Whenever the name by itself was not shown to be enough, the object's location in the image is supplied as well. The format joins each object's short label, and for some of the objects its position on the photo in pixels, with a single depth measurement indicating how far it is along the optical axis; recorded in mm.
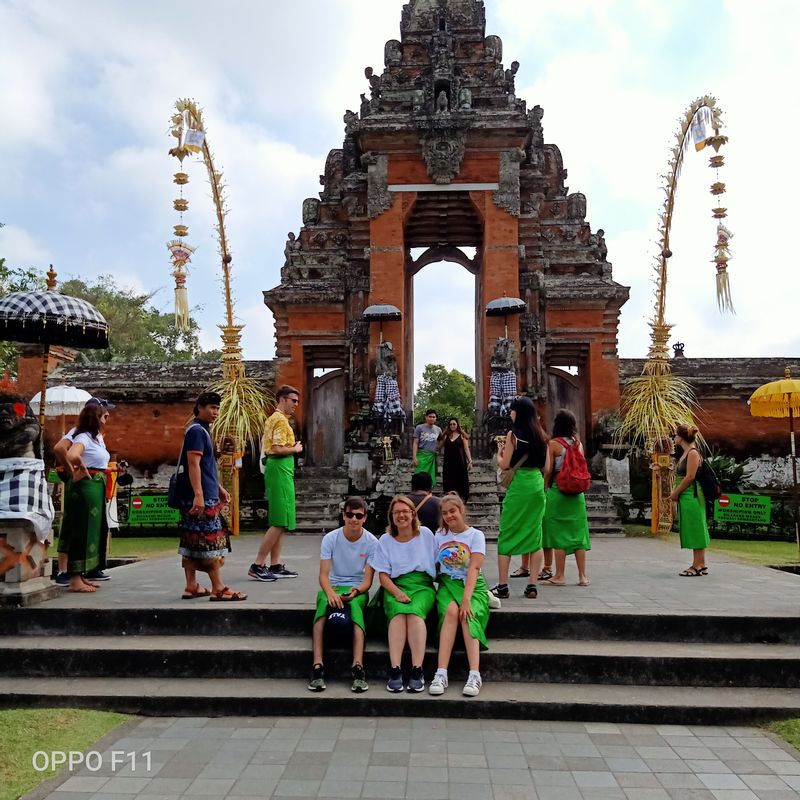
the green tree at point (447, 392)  34000
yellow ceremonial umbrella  10123
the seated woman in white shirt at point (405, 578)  4324
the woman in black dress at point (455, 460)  8432
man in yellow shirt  6180
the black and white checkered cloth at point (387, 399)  13242
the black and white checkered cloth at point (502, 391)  13094
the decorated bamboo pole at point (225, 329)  12977
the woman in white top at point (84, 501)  5961
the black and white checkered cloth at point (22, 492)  5238
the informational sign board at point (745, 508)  12039
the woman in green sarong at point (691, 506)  7047
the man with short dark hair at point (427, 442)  10133
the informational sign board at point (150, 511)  12391
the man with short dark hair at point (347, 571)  4480
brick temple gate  14078
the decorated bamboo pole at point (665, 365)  12836
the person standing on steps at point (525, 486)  5773
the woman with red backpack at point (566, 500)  6223
